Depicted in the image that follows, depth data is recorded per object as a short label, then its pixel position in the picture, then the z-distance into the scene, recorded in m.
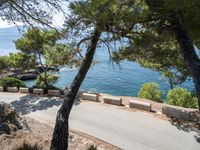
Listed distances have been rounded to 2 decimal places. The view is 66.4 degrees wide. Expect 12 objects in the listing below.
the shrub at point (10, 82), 17.66
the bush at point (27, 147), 5.12
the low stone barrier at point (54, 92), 13.61
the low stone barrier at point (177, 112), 8.37
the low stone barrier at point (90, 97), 11.67
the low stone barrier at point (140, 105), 9.54
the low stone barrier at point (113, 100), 10.59
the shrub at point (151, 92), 15.27
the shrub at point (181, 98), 13.63
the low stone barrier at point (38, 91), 14.73
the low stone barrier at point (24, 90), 15.41
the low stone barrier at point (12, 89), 16.49
